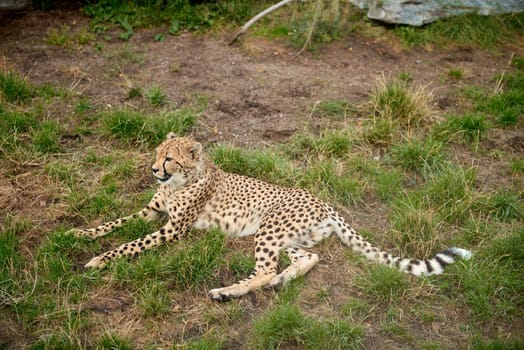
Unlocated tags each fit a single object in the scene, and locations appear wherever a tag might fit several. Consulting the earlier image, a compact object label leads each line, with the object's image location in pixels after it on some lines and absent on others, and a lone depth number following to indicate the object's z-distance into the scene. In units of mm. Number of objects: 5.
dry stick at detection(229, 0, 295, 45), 6996
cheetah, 4215
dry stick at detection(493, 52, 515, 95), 6336
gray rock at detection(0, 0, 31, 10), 7480
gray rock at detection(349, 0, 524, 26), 7438
